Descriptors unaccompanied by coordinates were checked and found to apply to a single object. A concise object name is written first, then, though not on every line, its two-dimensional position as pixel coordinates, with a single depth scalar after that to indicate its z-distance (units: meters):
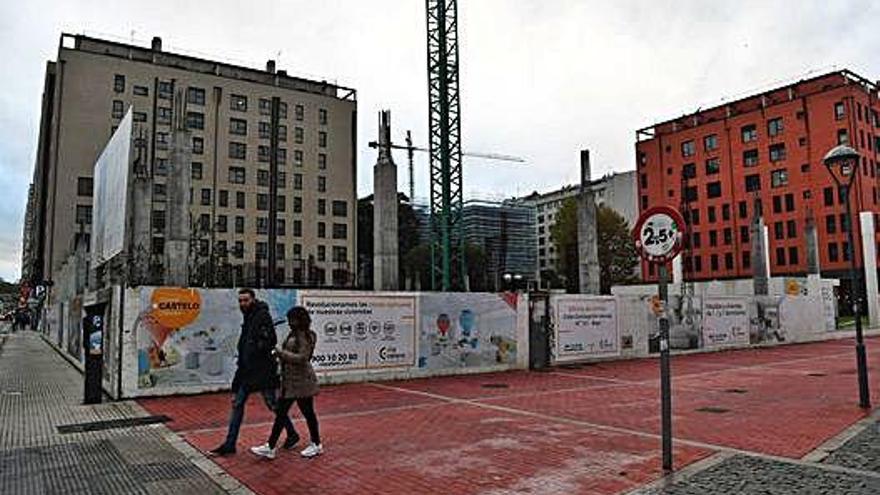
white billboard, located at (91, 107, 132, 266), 16.17
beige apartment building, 59.84
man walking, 7.16
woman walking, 7.13
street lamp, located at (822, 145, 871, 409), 10.46
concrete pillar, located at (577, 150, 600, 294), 22.58
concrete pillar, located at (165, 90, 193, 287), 15.78
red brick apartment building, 54.88
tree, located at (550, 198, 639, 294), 61.72
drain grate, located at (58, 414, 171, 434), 8.98
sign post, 6.61
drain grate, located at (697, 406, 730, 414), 10.35
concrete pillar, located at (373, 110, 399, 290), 20.08
